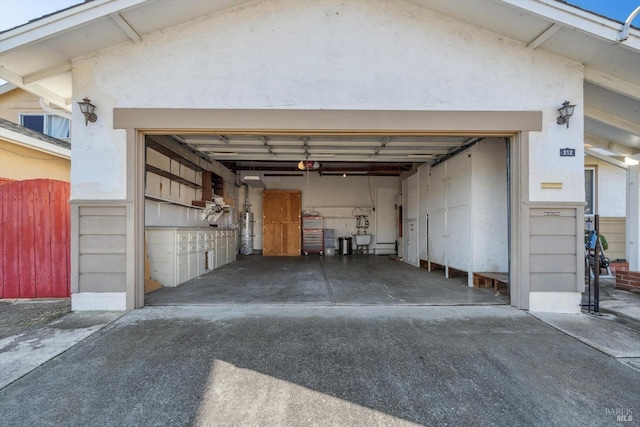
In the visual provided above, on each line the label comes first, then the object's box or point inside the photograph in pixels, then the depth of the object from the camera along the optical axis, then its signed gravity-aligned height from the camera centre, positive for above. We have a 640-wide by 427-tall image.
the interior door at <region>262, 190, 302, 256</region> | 11.89 -0.31
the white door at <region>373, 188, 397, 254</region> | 12.66 -0.28
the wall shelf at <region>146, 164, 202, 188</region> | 5.54 +0.81
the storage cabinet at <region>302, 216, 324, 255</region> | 12.05 -0.87
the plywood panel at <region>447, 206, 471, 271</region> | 5.78 -0.48
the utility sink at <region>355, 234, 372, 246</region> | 12.30 -1.01
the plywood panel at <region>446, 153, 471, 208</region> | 5.81 +0.69
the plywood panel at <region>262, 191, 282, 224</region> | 11.98 +0.30
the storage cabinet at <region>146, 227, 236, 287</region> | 5.44 -0.76
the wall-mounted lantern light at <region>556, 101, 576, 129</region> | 3.81 +1.30
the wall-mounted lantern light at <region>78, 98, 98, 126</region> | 3.75 +1.31
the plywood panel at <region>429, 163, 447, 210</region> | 6.88 +0.64
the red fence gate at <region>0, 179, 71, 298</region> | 4.38 -0.37
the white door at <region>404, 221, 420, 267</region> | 8.48 -0.88
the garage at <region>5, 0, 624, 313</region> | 3.89 +1.59
